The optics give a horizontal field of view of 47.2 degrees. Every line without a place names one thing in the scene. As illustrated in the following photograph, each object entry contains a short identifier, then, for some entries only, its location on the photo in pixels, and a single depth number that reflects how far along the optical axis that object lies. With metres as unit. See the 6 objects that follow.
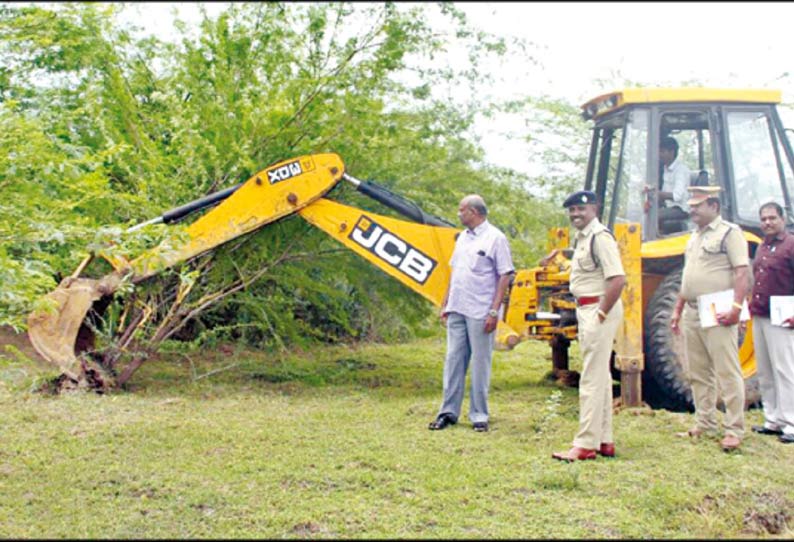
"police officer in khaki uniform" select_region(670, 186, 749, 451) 6.15
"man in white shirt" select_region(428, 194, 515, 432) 6.89
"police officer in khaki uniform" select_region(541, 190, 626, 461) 5.81
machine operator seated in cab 7.78
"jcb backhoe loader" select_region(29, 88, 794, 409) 7.73
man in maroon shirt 6.71
